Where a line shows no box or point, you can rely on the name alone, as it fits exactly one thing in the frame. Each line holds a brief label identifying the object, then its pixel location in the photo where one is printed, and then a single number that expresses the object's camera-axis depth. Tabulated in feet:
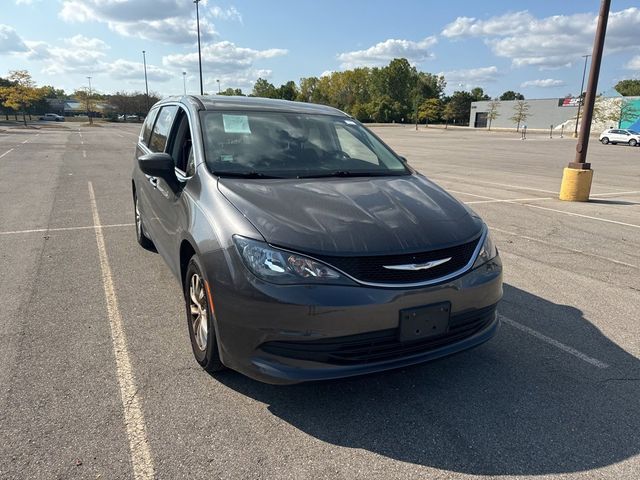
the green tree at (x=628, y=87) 345.92
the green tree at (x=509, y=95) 471.46
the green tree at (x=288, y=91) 391.04
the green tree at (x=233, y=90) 371.04
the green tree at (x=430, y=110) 344.69
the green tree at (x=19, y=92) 218.38
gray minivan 8.13
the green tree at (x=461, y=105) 360.87
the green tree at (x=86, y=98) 274.16
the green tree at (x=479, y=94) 417.65
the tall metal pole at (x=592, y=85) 32.14
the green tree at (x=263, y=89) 388.78
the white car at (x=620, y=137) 136.36
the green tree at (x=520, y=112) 287.69
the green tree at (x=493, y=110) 308.26
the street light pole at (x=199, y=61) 128.14
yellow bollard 33.96
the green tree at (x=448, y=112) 344.90
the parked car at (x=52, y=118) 303.13
